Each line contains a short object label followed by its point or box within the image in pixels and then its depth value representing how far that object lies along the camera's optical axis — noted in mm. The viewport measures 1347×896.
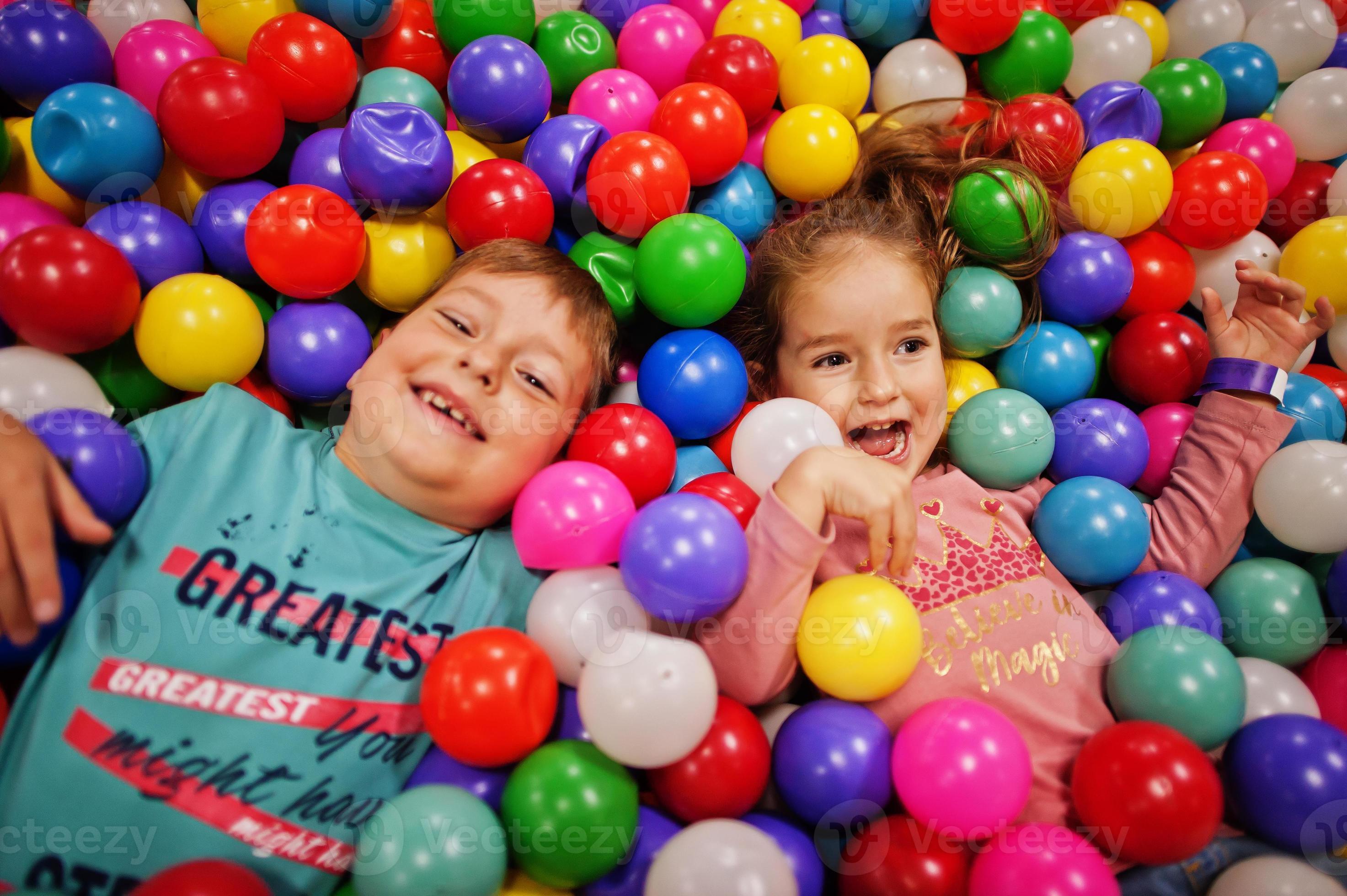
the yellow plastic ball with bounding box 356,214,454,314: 614
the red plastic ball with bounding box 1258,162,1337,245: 770
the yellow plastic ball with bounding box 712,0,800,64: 756
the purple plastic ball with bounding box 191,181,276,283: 604
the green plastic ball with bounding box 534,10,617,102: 721
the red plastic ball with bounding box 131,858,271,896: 356
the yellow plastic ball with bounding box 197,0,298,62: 646
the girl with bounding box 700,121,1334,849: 489
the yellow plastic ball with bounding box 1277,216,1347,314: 674
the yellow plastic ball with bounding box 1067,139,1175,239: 681
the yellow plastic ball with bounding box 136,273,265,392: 548
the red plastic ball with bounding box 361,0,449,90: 692
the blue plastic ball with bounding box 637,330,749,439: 609
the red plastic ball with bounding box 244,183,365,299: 564
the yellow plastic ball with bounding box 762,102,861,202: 669
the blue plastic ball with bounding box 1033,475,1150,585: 584
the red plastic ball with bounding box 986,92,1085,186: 703
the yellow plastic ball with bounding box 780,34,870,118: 727
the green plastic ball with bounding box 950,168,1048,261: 655
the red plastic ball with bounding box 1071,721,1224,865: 426
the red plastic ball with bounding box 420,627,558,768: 425
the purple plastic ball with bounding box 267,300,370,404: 593
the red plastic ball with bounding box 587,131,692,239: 618
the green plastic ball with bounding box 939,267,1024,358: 665
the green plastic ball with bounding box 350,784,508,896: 393
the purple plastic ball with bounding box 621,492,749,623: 461
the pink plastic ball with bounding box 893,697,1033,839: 439
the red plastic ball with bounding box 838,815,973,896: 440
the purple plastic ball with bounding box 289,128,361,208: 626
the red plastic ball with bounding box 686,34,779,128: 689
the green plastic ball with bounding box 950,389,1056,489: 626
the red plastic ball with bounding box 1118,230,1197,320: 707
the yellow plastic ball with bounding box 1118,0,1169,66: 826
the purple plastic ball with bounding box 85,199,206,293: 569
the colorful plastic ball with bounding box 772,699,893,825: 466
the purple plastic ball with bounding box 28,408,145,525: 442
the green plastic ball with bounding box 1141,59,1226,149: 738
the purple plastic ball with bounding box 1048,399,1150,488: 645
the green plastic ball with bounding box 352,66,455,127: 653
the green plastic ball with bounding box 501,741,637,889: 414
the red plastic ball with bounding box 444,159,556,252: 604
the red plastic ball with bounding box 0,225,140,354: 495
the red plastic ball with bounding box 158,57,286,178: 563
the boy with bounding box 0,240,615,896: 410
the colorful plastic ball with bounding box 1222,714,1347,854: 444
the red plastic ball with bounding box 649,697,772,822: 455
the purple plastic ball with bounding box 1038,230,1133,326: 677
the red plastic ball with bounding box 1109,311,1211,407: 682
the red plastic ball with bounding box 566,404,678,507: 567
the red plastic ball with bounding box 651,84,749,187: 644
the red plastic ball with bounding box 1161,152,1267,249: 694
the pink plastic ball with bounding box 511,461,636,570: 496
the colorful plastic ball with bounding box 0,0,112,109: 568
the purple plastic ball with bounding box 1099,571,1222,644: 564
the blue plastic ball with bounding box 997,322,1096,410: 685
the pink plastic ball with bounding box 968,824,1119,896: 413
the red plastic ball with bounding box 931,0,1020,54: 724
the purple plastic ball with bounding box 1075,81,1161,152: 719
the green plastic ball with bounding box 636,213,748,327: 600
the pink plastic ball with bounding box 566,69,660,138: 694
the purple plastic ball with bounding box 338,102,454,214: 573
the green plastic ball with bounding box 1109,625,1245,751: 487
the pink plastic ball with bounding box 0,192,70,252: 538
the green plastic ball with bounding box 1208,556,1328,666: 570
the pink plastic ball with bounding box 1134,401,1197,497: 666
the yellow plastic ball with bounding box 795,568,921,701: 471
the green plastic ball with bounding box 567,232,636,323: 653
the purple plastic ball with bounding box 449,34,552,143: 642
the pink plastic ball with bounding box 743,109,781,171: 739
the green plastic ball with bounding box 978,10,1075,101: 754
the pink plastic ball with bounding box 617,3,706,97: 737
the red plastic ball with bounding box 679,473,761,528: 549
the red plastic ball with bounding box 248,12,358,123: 609
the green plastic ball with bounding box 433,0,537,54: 677
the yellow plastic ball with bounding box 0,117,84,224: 592
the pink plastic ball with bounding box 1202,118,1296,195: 735
